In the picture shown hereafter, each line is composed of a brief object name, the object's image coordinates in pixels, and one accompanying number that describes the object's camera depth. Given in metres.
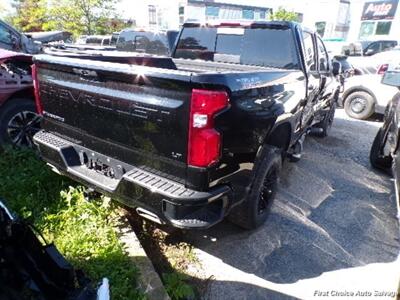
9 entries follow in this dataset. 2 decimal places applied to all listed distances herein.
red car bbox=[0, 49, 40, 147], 4.23
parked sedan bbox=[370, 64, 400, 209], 3.88
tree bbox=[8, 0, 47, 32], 29.03
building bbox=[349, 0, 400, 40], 39.12
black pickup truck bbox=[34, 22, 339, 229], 2.31
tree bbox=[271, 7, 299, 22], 32.92
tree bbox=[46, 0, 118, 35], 22.50
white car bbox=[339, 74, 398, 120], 8.14
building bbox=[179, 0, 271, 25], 41.66
